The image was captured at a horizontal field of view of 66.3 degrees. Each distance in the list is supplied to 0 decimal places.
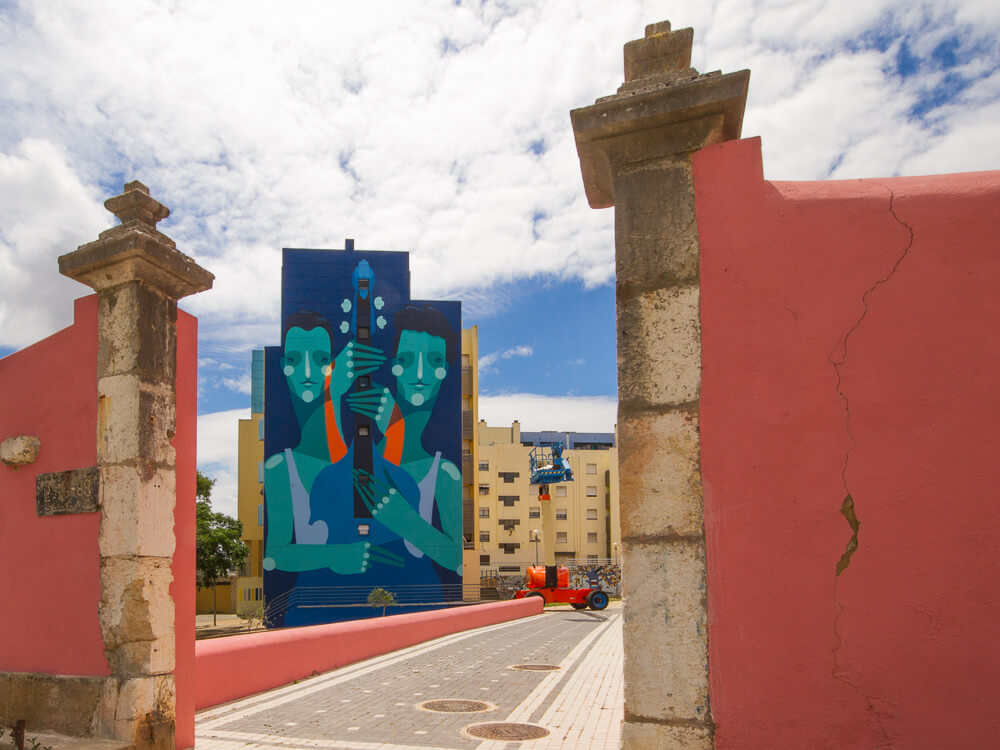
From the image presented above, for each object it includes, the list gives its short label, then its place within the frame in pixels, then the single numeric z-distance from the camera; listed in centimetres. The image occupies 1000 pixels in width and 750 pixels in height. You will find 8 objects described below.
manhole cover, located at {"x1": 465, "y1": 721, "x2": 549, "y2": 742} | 696
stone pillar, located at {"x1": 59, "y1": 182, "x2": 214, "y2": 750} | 539
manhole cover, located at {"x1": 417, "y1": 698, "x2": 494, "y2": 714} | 818
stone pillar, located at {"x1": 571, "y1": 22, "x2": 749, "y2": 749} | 358
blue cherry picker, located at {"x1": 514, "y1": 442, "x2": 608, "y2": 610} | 2894
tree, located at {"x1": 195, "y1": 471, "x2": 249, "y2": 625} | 3453
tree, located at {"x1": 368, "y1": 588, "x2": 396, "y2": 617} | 3069
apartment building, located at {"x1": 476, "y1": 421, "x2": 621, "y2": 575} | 5553
